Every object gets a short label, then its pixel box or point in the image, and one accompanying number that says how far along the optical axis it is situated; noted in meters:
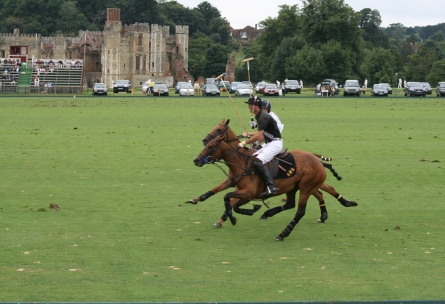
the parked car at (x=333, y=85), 87.94
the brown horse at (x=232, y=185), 13.98
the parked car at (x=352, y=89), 79.19
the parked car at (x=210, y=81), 104.81
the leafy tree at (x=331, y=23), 126.06
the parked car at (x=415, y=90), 78.56
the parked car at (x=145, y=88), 88.28
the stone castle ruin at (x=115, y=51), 154.38
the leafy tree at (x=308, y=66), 115.25
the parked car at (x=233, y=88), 93.62
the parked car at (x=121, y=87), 91.81
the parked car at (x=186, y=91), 81.94
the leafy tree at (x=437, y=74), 120.69
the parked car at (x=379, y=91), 78.75
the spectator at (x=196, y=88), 87.34
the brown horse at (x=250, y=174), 13.71
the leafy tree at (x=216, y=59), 157.00
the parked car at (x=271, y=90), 79.88
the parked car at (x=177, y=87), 93.21
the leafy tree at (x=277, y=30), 137.38
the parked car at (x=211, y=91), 81.25
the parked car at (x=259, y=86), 87.25
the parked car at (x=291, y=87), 86.56
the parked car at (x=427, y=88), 80.19
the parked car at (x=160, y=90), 81.64
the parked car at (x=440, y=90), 77.00
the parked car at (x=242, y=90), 78.61
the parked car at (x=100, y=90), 81.44
